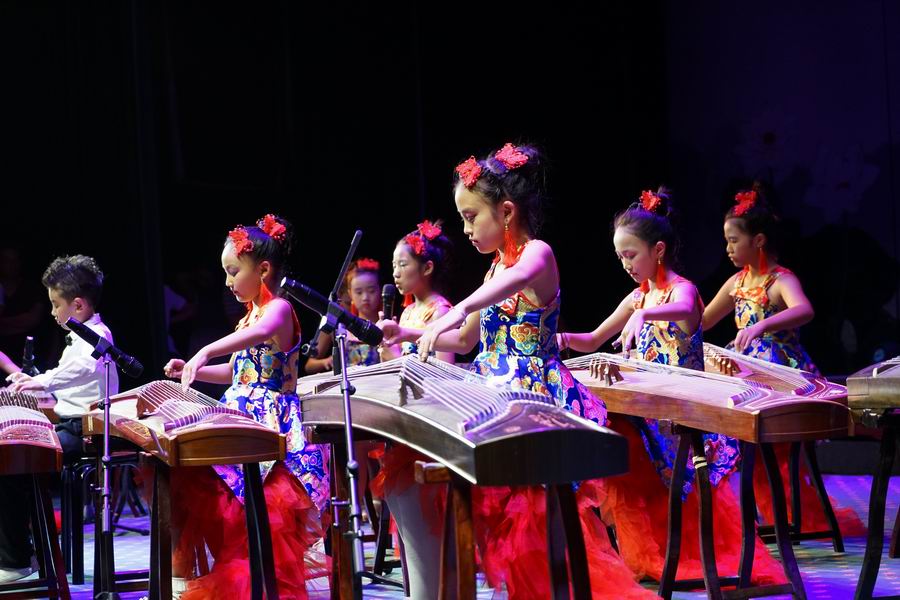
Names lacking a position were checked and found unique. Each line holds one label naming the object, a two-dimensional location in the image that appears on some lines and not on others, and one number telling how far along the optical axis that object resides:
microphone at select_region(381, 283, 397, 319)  9.56
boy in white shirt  10.03
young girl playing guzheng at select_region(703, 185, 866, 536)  10.31
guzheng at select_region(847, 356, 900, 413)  5.87
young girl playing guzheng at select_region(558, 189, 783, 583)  8.34
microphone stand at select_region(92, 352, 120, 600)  6.80
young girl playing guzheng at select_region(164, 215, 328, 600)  7.34
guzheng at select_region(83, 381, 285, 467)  6.30
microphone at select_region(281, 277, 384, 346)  5.40
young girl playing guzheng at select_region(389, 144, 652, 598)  5.86
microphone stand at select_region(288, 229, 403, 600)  4.69
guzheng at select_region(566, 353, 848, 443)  6.22
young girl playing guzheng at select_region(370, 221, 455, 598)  5.89
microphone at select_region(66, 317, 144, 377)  7.28
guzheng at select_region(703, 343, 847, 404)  7.29
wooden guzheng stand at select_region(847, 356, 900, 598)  5.92
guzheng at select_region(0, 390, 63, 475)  7.12
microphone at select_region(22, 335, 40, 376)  10.81
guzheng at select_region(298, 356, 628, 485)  4.13
